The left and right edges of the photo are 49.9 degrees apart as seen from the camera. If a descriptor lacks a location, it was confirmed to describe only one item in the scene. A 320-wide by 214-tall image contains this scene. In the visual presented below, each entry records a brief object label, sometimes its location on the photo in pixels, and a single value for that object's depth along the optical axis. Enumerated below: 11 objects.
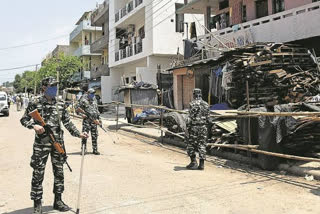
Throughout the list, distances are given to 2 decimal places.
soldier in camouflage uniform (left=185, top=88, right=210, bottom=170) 7.37
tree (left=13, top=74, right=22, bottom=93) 102.00
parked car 26.79
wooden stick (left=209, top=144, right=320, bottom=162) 6.20
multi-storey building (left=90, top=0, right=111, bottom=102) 32.84
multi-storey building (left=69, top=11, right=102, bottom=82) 41.47
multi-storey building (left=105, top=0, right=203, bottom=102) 24.08
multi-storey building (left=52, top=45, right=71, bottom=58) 60.70
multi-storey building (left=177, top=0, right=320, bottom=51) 12.72
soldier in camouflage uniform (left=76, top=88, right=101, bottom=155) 9.56
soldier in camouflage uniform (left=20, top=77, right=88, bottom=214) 4.50
